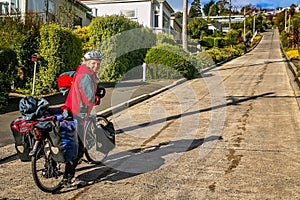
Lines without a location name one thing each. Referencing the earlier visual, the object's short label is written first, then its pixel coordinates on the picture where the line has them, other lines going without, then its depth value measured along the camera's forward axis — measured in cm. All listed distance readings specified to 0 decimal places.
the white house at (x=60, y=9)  2128
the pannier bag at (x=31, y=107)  458
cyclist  499
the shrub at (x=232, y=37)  5880
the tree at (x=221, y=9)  11294
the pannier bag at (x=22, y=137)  463
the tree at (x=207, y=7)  12948
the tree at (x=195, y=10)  10494
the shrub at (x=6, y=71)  979
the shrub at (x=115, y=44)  1702
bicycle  461
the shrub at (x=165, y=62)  1850
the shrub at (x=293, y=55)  3310
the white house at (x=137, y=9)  3716
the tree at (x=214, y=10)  12106
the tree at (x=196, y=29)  5565
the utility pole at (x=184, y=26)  2469
